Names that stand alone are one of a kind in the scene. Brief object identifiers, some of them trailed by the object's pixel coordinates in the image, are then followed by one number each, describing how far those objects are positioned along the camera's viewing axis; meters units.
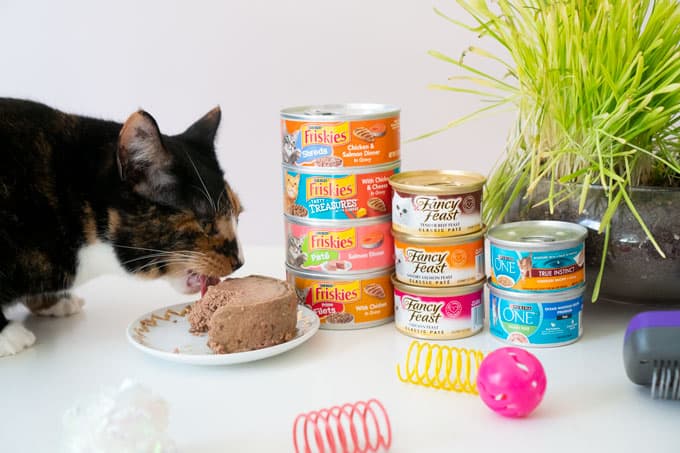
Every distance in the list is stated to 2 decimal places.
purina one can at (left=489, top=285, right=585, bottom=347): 1.24
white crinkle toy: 0.89
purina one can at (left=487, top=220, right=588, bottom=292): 1.22
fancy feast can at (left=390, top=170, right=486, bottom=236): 1.27
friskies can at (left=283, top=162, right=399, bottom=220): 1.34
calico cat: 1.28
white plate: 1.18
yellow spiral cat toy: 1.12
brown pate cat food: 1.19
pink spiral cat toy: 0.95
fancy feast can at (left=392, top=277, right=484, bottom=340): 1.29
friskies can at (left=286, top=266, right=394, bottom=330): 1.37
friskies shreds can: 1.32
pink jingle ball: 1.01
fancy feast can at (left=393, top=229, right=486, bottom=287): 1.28
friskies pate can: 1.35
